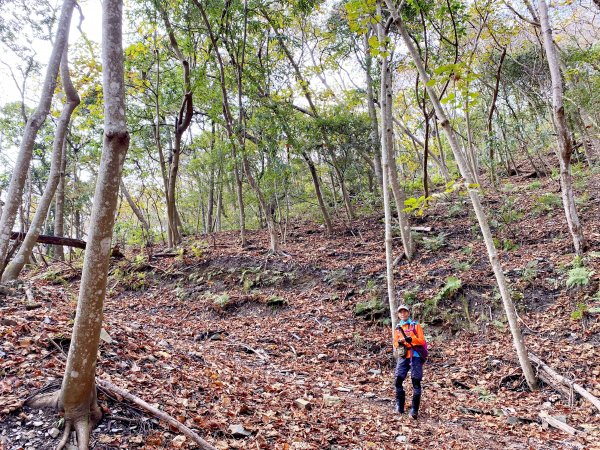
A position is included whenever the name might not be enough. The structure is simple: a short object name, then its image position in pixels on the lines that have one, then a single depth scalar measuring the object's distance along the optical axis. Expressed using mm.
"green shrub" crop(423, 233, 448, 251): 10477
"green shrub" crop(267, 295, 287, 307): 9922
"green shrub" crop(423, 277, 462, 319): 8188
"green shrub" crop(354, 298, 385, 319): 8633
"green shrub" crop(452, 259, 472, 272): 8914
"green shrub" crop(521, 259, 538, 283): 7797
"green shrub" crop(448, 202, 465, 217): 12820
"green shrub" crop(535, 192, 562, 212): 11148
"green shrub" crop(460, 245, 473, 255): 9755
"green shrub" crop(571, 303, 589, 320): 6473
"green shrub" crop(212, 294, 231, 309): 9938
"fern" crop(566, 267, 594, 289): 6838
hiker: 5273
